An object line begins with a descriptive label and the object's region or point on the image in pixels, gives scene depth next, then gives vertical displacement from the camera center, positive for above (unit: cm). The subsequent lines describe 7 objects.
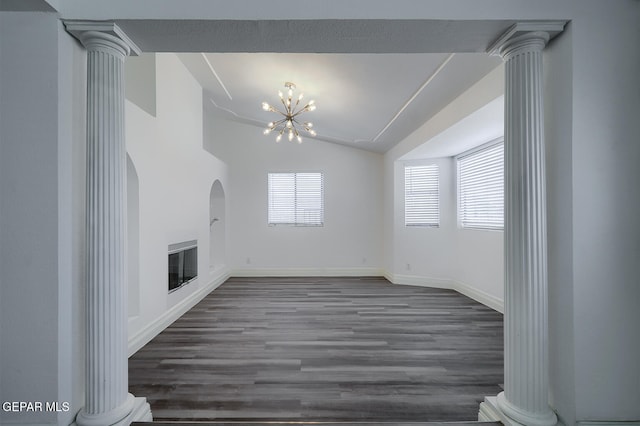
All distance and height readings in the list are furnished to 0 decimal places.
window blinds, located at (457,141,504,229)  449 +42
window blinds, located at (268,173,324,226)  705 +33
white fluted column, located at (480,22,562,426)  173 -18
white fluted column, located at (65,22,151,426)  172 -10
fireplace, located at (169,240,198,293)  402 -73
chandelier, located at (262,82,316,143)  441 +183
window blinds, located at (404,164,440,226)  596 +34
